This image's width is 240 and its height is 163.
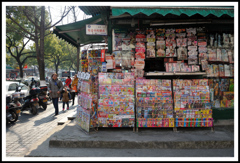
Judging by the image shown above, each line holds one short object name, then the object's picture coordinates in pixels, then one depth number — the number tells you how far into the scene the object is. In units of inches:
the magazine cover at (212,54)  223.9
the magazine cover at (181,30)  217.9
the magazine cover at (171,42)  219.1
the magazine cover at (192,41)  218.8
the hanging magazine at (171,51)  220.1
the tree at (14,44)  919.3
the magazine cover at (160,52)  219.8
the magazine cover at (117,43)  218.5
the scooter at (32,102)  353.3
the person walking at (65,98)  375.7
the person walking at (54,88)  332.2
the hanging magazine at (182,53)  219.9
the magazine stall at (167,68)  205.5
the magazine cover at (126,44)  218.2
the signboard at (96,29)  217.6
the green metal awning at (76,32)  243.4
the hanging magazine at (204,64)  219.3
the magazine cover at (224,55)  226.7
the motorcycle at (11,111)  282.4
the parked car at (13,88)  406.7
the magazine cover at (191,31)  217.8
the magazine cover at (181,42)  218.7
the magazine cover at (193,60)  219.1
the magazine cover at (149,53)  219.5
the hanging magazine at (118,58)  218.7
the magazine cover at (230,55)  226.7
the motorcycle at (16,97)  324.9
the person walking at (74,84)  416.1
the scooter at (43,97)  401.4
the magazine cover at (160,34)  219.7
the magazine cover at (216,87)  227.6
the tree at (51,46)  1098.7
